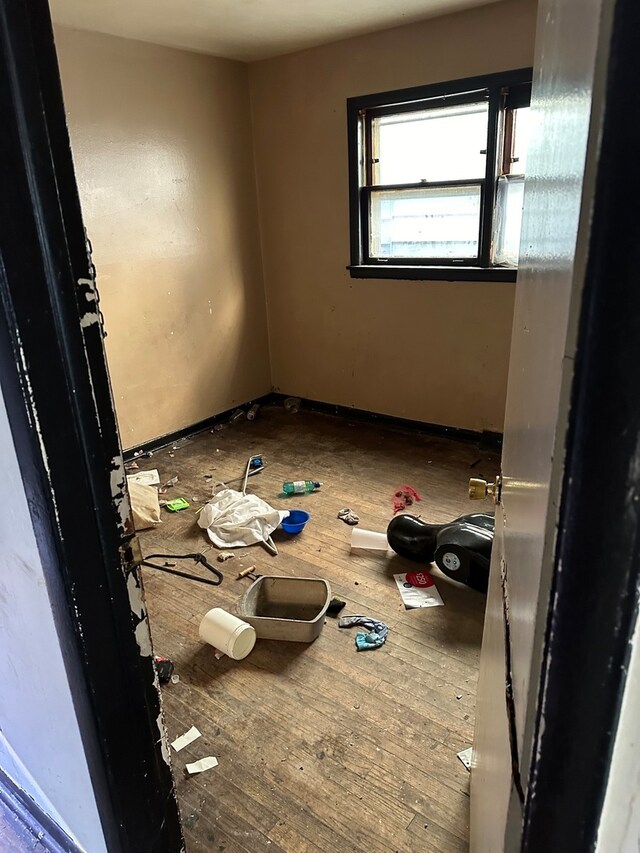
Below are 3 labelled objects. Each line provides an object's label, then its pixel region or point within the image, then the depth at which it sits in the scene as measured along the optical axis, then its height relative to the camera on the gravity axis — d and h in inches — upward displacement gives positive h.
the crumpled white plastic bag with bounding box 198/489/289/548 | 109.8 -54.4
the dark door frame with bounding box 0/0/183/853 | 29.2 -11.0
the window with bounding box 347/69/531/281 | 125.4 +8.5
